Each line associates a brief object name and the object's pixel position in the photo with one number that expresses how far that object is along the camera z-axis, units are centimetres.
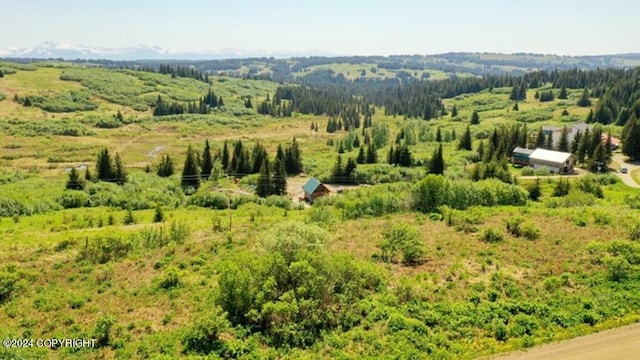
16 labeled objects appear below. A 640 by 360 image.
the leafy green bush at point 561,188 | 6619
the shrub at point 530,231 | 3834
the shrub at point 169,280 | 3026
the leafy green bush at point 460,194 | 5053
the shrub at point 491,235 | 3797
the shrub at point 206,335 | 2272
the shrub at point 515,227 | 3947
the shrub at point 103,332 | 2378
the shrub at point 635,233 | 3658
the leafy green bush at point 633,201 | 5155
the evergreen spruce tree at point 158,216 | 5231
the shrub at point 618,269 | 2973
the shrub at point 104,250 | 3506
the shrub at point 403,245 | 3403
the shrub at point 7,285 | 2869
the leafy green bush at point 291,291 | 2430
